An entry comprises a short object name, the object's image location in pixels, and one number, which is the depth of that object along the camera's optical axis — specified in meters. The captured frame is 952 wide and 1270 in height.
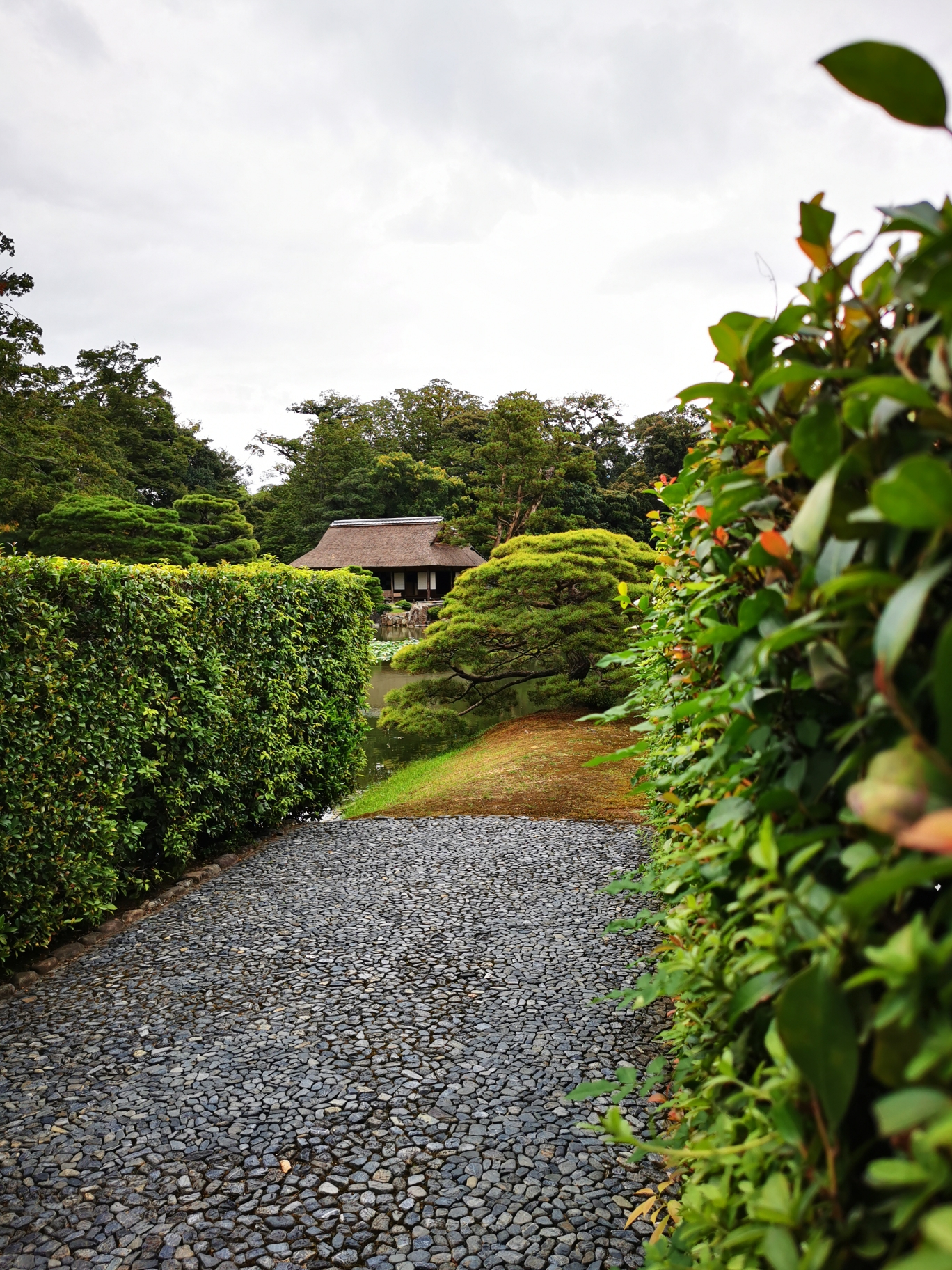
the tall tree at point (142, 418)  33.50
